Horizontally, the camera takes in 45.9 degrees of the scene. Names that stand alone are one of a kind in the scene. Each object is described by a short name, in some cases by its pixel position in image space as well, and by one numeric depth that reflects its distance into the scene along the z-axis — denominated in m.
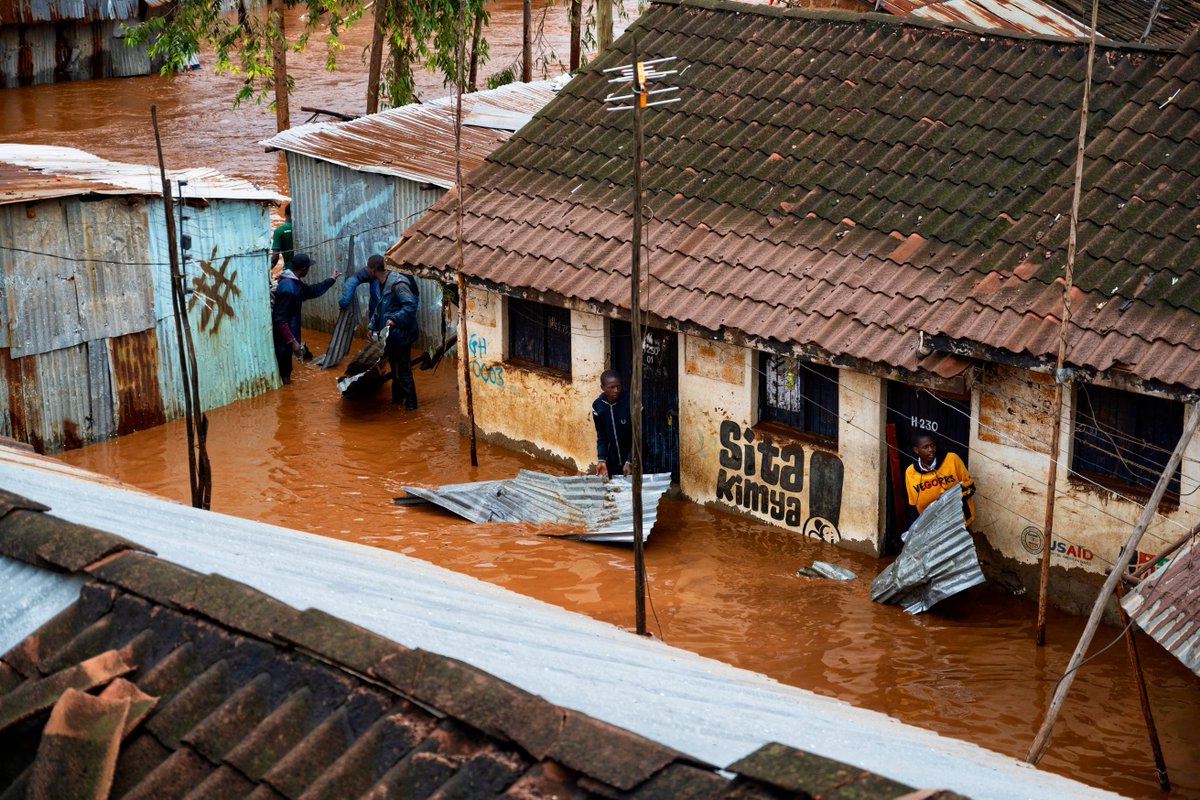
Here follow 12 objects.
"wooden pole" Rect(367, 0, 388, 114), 22.22
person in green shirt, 18.41
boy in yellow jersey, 10.80
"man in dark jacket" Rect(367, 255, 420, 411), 15.52
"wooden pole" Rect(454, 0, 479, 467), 13.70
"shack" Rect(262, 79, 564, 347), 17.17
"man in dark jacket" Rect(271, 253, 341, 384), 16.50
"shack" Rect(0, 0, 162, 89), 32.41
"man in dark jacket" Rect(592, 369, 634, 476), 12.37
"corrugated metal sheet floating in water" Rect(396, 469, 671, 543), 12.02
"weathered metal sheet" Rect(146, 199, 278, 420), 15.14
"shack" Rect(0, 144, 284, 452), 13.84
